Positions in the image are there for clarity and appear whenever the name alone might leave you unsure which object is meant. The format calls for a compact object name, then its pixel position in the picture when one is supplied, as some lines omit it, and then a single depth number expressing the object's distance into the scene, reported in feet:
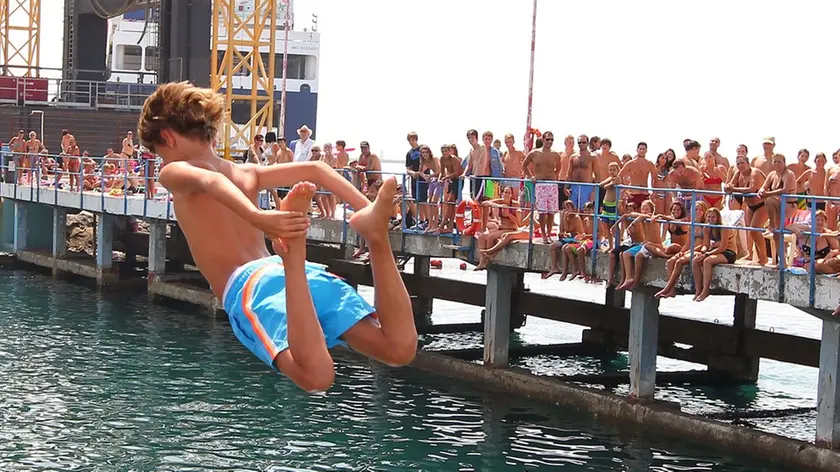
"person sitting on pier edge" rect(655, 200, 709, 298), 55.01
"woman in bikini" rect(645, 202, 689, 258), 55.78
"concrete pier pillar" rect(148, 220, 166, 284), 105.60
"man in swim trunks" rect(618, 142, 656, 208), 60.23
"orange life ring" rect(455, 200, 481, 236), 69.00
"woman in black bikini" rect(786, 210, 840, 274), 49.49
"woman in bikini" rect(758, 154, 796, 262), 51.37
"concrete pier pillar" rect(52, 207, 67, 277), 121.80
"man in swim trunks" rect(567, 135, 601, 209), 63.41
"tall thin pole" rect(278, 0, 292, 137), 153.82
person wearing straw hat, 78.54
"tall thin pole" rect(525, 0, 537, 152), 105.50
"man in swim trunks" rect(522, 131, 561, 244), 63.72
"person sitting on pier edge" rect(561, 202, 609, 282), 60.95
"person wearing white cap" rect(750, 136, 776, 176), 56.66
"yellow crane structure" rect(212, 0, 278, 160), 148.66
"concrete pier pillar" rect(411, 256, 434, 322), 104.01
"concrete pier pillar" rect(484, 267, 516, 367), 71.56
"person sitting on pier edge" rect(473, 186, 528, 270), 67.21
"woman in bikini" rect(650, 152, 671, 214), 59.11
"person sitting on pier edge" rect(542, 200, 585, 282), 62.34
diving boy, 17.06
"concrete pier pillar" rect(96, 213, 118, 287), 112.68
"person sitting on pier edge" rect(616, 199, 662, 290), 57.41
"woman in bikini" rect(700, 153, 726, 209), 58.23
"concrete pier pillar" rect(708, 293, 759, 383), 75.54
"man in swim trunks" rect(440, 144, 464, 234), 68.59
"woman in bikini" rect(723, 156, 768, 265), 52.49
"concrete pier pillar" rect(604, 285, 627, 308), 91.80
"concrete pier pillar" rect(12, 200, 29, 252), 129.90
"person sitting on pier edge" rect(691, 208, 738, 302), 53.67
